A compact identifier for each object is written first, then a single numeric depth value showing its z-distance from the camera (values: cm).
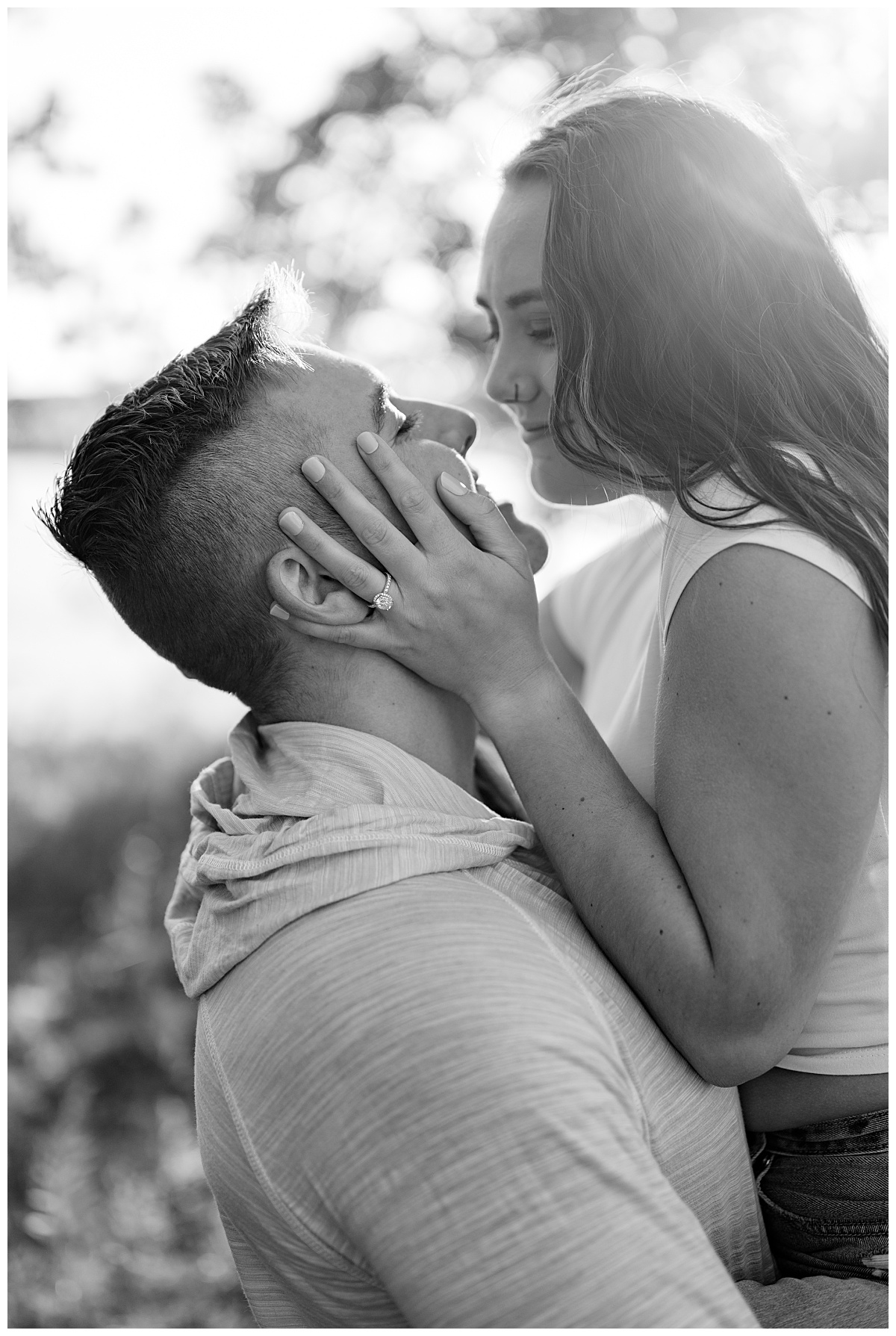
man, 124
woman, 145
